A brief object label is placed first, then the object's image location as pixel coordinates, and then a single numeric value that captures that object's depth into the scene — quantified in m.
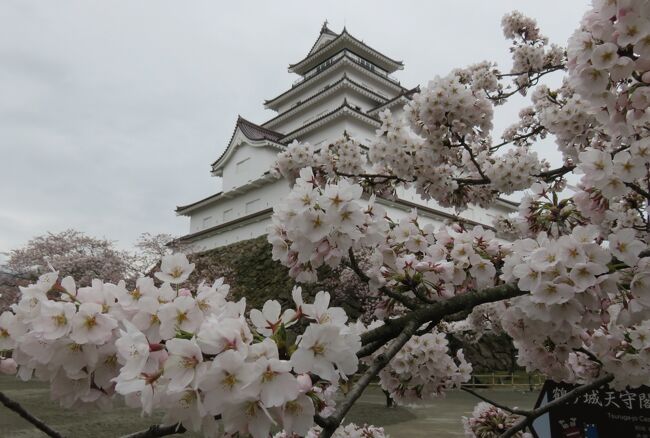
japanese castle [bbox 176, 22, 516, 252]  25.62
